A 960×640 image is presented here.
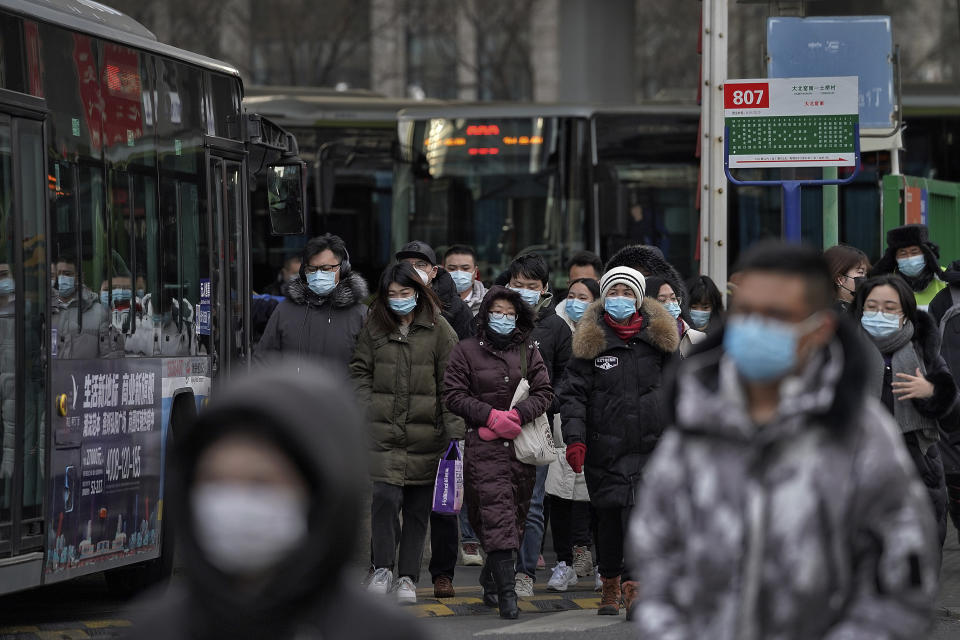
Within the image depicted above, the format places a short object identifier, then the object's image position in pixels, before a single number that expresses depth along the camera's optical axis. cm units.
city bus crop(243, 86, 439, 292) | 4403
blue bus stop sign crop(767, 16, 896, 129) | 2739
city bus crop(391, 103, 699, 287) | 4053
